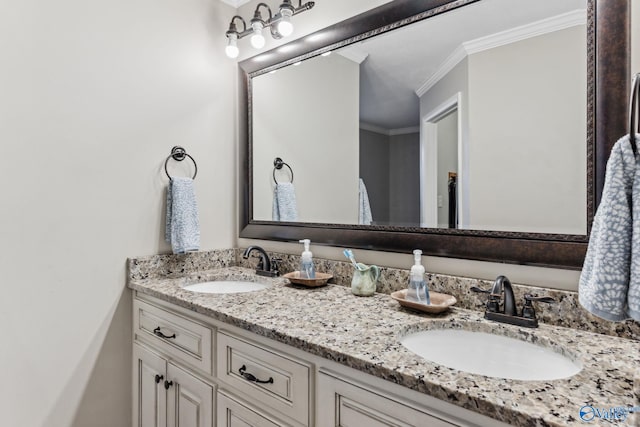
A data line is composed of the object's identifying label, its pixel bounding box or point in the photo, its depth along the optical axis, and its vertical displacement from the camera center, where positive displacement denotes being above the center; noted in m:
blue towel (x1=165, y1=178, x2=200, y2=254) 1.75 -0.04
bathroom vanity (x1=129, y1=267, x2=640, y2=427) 0.69 -0.36
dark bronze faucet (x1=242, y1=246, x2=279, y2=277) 1.78 -0.28
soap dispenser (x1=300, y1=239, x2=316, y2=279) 1.54 -0.24
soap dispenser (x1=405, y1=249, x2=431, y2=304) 1.17 -0.25
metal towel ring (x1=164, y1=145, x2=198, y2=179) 1.81 +0.27
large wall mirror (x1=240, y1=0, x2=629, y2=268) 1.05 +0.30
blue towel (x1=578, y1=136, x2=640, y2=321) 0.63 -0.07
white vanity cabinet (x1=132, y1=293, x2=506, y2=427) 0.79 -0.49
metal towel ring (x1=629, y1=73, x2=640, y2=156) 0.65 +0.16
